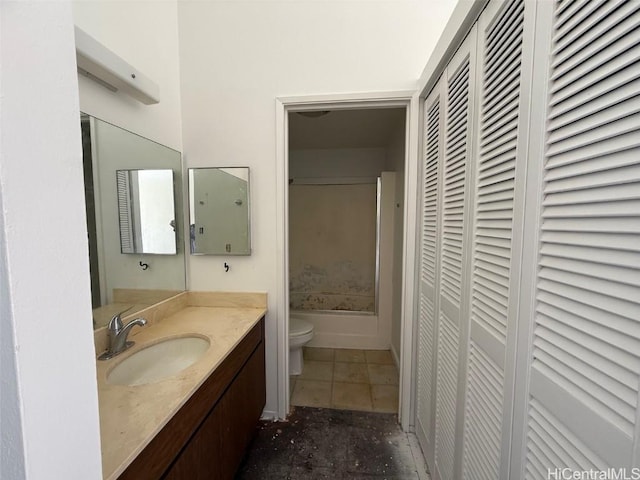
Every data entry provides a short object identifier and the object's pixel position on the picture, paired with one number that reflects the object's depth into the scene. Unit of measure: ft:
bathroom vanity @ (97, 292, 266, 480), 2.26
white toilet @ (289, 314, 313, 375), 7.19
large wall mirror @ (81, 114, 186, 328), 3.60
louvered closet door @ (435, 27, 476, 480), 3.25
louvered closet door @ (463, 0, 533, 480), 2.34
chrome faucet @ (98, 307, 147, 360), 3.55
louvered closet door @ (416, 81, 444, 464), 4.22
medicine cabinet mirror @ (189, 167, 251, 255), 5.30
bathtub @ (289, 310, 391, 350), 9.14
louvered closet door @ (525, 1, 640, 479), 1.46
